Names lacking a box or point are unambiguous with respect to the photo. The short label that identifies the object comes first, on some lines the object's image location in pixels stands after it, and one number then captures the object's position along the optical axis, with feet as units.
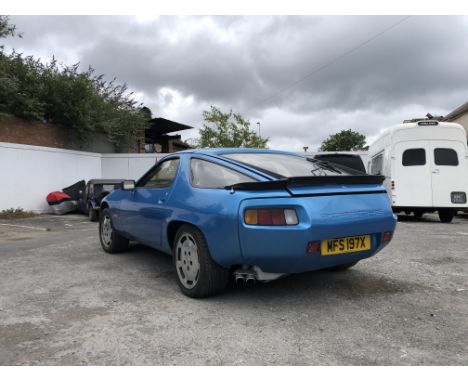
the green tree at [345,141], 227.81
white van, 32.65
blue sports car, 9.75
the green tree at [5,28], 44.52
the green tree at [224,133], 107.04
